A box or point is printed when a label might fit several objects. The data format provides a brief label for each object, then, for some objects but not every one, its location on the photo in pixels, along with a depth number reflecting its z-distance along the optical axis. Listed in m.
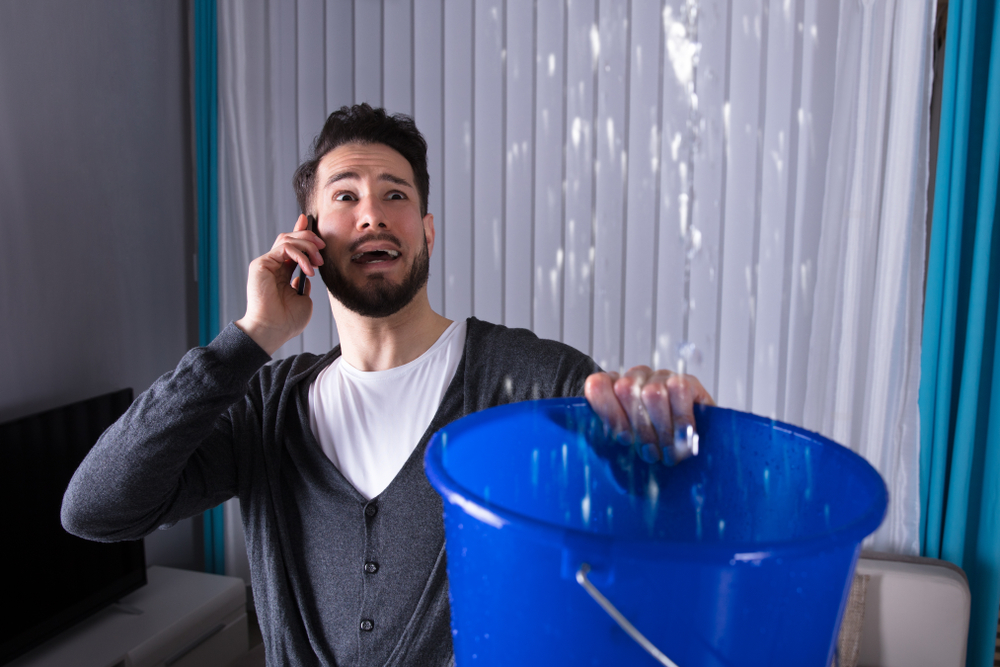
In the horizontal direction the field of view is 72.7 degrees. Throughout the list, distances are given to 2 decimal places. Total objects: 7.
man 1.04
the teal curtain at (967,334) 1.83
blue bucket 0.41
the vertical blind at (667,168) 1.95
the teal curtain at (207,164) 2.57
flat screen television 1.88
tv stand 1.98
